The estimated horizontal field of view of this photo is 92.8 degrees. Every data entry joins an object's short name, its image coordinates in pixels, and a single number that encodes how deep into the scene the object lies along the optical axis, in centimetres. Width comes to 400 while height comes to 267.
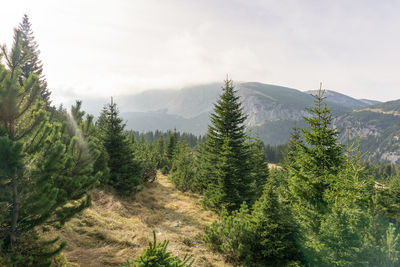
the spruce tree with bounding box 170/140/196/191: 2077
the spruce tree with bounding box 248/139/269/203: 2304
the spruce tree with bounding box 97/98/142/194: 1512
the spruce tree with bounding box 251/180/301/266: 760
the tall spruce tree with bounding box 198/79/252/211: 1469
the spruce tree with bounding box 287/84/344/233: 838
